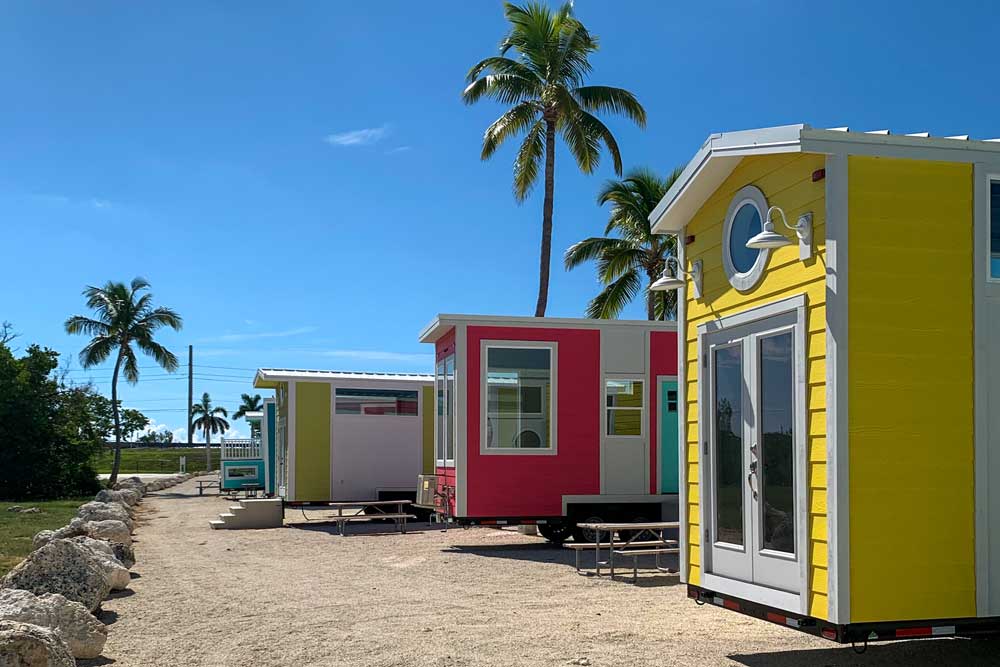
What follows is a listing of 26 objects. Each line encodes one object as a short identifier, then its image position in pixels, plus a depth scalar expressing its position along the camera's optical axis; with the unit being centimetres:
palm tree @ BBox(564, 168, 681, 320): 2420
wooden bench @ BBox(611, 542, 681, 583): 1033
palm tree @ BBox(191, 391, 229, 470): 7619
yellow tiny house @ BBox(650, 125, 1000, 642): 566
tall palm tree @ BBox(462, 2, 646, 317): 2173
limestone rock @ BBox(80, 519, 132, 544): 1321
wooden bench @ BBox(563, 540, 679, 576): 1105
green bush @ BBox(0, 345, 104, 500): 2734
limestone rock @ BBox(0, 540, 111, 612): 807
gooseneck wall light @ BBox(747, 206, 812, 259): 596
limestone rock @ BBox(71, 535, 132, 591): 959
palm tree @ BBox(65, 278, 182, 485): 3594
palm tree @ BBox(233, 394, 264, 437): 8181
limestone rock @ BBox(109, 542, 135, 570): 1181
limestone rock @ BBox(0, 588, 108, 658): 641
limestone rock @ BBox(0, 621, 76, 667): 521
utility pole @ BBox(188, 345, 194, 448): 5030
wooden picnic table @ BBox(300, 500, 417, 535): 1720
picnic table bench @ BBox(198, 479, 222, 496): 3102
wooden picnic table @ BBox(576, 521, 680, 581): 1076
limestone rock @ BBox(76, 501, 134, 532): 1591
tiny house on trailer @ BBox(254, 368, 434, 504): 2000
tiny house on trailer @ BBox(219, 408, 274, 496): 2639
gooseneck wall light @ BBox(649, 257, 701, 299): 745
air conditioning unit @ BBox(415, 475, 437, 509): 1545
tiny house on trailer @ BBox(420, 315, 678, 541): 1388
